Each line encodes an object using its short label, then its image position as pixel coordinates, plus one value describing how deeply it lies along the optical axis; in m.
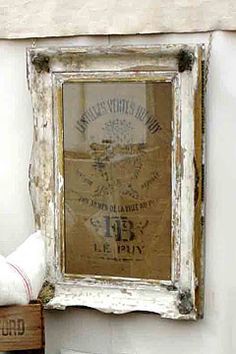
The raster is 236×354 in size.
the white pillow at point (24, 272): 2.90
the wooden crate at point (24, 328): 2.90
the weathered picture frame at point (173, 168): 2.94
